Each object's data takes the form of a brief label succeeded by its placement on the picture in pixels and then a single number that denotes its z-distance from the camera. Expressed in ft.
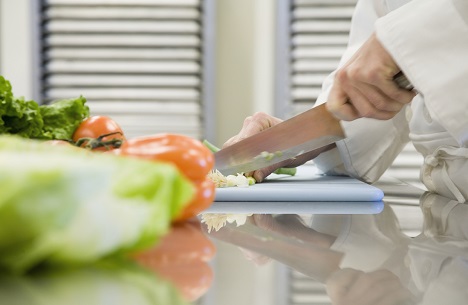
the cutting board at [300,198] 3.26
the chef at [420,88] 3.26
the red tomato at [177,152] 2.28
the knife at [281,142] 3.88
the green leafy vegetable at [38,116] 4.13
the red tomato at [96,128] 4.45
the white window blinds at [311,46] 10.28
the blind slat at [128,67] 10.51
